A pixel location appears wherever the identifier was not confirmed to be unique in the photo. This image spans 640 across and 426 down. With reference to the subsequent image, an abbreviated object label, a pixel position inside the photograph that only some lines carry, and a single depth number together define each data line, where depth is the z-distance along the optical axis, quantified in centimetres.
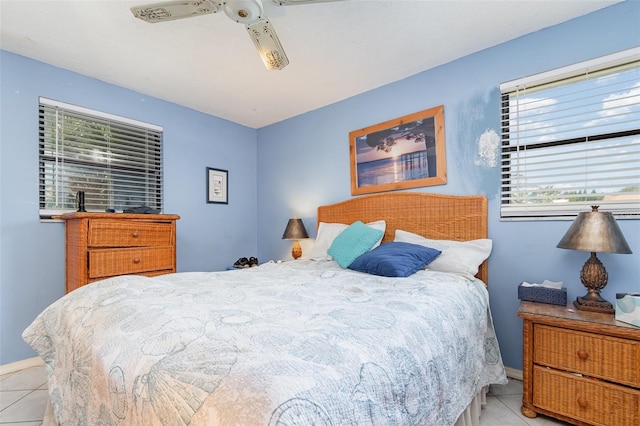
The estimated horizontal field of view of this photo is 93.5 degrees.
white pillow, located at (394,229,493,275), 212
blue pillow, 199
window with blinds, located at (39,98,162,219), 257
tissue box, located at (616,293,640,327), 147
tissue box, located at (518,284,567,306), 183
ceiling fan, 148
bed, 67
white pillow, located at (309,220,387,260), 283
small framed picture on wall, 369
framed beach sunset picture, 264
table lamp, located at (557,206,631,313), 161
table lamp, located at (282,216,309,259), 342
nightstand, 146
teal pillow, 241
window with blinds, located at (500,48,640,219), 187
